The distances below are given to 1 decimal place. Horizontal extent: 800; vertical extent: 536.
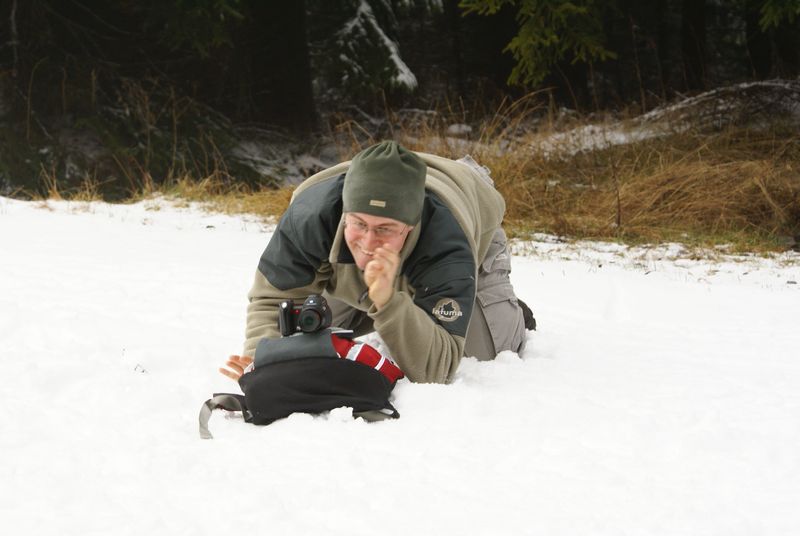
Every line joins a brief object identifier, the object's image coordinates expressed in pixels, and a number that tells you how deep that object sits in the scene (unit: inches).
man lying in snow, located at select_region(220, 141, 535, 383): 184.9
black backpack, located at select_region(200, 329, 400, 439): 182.4
